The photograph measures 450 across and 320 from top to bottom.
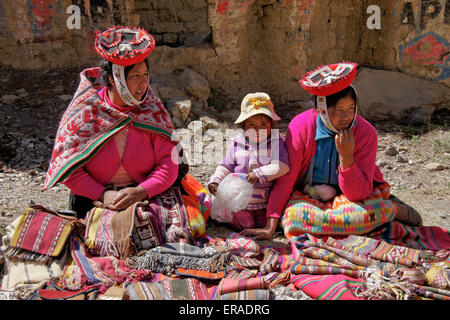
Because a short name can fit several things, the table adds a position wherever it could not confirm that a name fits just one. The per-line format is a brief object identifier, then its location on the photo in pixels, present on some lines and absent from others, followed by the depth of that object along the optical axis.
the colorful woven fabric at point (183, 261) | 2.61
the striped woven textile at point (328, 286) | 2.31
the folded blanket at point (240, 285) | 2.34
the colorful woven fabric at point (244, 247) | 2.87
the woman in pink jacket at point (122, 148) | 2.86
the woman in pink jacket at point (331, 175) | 2.90
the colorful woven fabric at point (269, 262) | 2.68
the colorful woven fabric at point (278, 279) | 2.54
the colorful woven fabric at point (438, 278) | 2.38
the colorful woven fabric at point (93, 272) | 2.43
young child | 3.13
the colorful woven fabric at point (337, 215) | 2.96
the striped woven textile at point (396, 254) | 2.65
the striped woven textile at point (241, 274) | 2.59
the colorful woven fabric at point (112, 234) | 2.69
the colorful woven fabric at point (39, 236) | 2.56
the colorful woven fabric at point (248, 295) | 2.27
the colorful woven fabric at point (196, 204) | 3.01
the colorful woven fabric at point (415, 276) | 2.41
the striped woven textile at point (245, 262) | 2.71
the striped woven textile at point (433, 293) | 2.30
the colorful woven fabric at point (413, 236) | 2.99
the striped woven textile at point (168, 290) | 2.27
